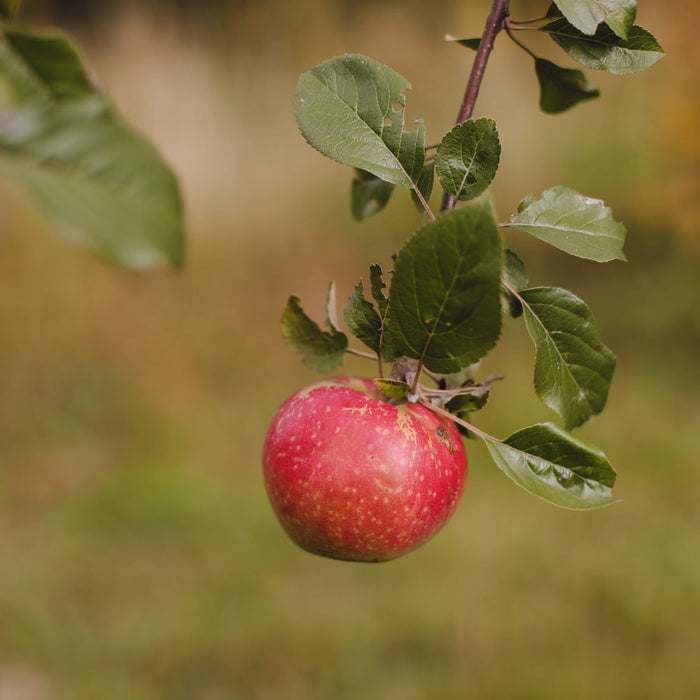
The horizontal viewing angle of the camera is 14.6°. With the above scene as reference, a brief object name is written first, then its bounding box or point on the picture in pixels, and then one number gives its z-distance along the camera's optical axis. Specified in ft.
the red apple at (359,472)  2.84
